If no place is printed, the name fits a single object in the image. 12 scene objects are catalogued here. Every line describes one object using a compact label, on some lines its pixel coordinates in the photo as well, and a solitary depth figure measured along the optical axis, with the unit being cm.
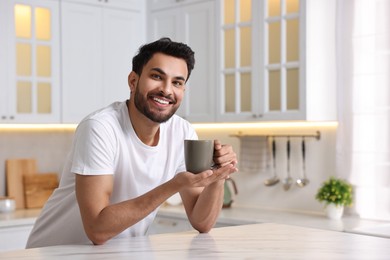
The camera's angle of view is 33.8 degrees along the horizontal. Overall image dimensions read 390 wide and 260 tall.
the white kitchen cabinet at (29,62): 420
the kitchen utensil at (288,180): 427
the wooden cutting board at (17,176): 461
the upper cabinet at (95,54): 447
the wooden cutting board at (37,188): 463
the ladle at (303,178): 417
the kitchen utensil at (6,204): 436
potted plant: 377
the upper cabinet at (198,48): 437
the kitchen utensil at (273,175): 434
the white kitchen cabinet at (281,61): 380
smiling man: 205
